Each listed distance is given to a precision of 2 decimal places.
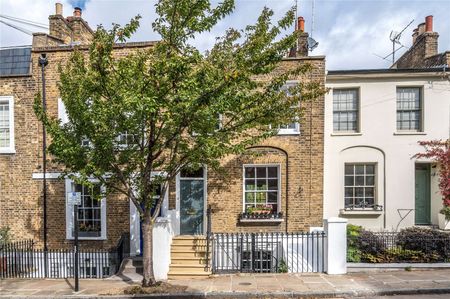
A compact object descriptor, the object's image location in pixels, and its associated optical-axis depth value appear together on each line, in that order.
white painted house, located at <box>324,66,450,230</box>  12.55
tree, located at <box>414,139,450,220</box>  11.69
